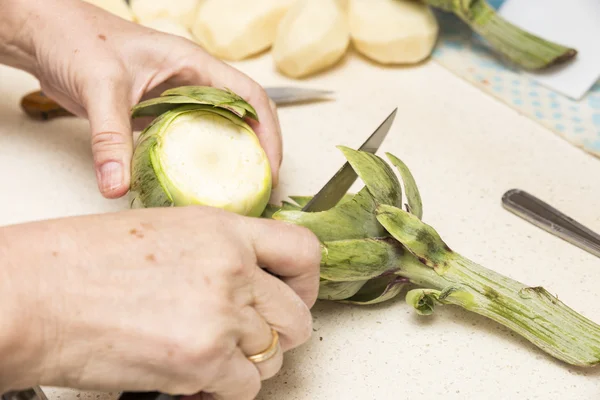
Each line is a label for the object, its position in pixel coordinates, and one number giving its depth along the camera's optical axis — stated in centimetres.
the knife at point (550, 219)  94
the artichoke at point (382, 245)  74
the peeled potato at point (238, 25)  132
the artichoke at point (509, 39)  126
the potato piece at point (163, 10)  140
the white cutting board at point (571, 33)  125
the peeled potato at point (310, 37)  126
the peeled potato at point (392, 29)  129
